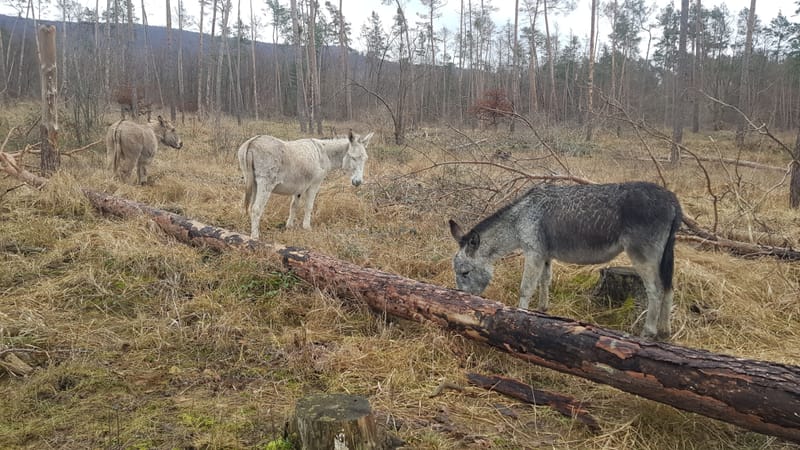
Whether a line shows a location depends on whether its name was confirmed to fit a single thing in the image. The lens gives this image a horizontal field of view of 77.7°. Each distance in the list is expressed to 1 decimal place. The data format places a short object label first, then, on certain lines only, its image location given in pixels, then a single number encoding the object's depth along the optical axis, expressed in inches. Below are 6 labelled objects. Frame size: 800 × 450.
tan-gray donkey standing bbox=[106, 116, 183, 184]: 446.3
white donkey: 316.8
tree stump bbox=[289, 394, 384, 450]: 99.5
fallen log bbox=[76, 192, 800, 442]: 109.5
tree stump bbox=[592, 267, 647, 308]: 213.2
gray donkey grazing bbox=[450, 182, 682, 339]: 178.7
